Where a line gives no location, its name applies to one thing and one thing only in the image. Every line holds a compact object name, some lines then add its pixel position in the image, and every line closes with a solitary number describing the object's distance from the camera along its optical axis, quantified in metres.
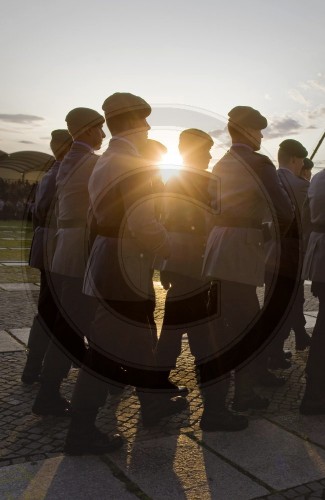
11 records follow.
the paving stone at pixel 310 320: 6.24
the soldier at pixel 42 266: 4.00
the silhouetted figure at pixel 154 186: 3.24
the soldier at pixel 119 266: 3.02
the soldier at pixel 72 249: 3.62
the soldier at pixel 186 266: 3.83
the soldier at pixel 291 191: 4.50
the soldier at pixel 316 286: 3.63
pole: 11.10
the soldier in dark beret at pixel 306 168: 5.70
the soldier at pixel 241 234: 3.50
